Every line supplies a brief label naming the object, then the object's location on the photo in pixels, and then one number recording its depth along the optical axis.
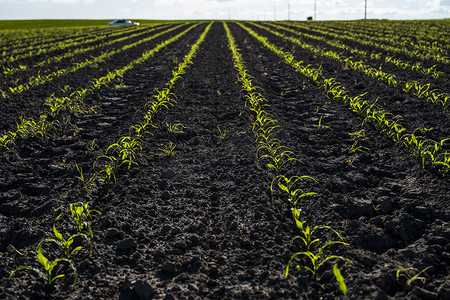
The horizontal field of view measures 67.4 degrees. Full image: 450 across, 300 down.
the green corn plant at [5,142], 4.53
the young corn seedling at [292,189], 3.15
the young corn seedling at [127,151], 4.03
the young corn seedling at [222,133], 4.91
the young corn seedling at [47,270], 2.25
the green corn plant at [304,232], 2.56
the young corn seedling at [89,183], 3.44
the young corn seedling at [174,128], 5.07
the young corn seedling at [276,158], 3.86
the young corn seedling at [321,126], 5.05
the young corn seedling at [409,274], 2.16
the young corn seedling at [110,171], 3.64
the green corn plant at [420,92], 6.14
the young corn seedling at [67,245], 2.49
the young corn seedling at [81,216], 2.78
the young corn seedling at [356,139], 4.28
